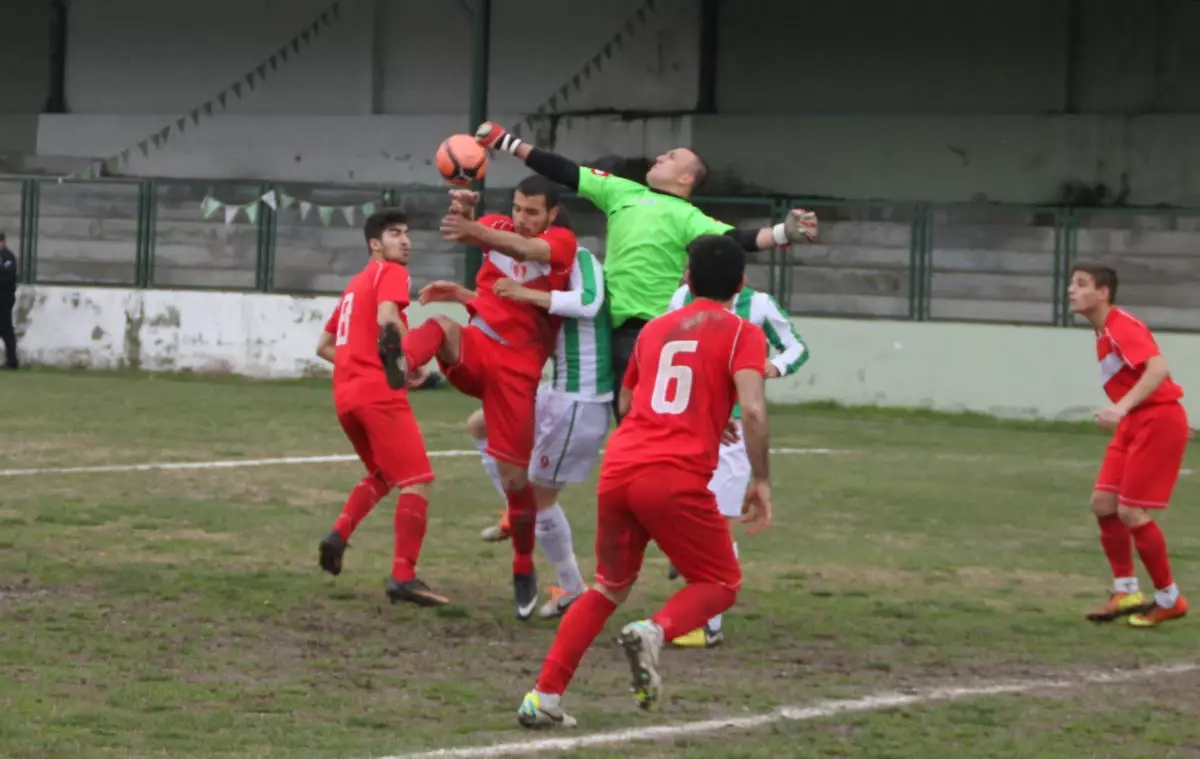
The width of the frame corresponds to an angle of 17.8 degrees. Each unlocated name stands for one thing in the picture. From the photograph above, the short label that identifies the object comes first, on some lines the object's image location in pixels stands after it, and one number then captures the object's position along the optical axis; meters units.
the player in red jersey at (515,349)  18.16
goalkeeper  19.25
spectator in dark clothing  52.84
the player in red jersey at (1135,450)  18.93
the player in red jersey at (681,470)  13.43
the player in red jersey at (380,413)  18.85
